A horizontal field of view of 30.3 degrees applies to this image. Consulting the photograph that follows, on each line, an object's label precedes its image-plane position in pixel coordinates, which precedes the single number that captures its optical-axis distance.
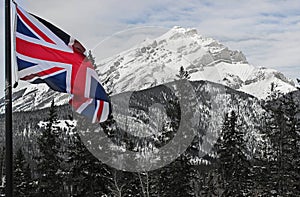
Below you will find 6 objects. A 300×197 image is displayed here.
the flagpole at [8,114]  7.83
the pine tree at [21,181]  39.51
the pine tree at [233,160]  43.16
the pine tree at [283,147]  38.94
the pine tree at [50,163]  36.28
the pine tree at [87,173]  31.86
